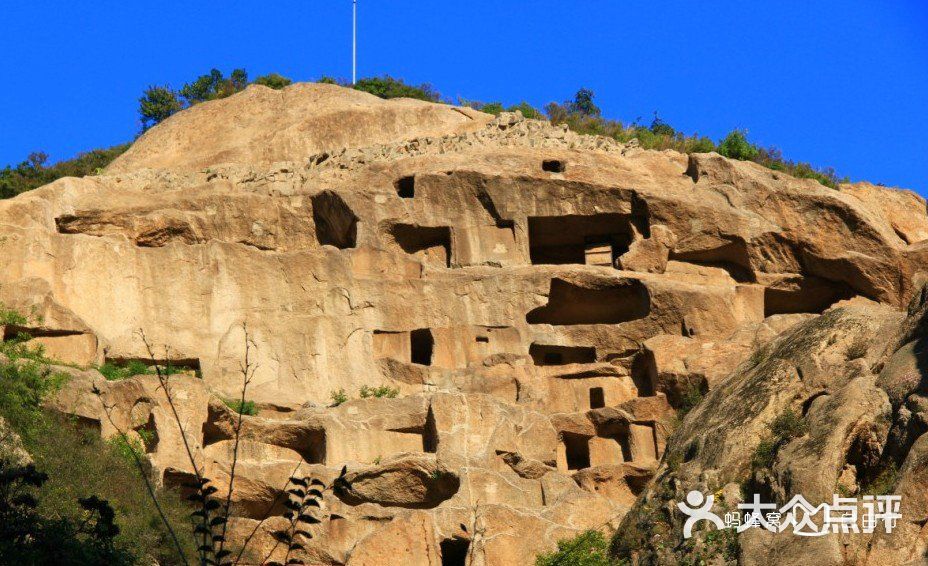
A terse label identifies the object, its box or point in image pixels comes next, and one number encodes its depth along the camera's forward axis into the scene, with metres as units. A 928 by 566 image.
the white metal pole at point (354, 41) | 44.96
